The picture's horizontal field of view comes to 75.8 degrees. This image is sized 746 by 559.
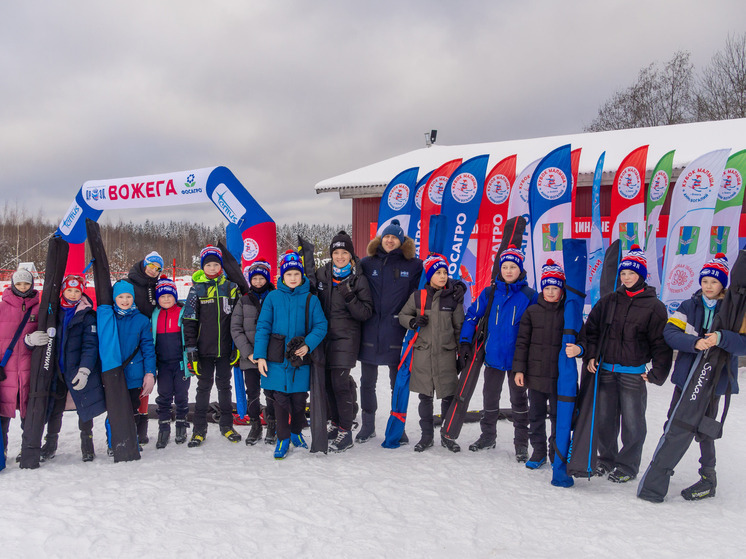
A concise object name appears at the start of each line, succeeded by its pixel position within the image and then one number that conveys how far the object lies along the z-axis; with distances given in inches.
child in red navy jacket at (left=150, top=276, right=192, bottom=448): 165.8
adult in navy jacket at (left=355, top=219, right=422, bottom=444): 167.3
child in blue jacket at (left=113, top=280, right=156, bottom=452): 156.5
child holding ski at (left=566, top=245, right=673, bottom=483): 133.6
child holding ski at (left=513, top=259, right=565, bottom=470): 144.6
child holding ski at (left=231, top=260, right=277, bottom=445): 164.4
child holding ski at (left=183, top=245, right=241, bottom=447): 163.9
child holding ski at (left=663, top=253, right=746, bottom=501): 125.3
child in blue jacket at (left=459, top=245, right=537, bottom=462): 155.9
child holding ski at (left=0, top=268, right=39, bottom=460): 143.5
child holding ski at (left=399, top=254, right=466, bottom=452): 160.7
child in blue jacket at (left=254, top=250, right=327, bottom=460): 153.1
